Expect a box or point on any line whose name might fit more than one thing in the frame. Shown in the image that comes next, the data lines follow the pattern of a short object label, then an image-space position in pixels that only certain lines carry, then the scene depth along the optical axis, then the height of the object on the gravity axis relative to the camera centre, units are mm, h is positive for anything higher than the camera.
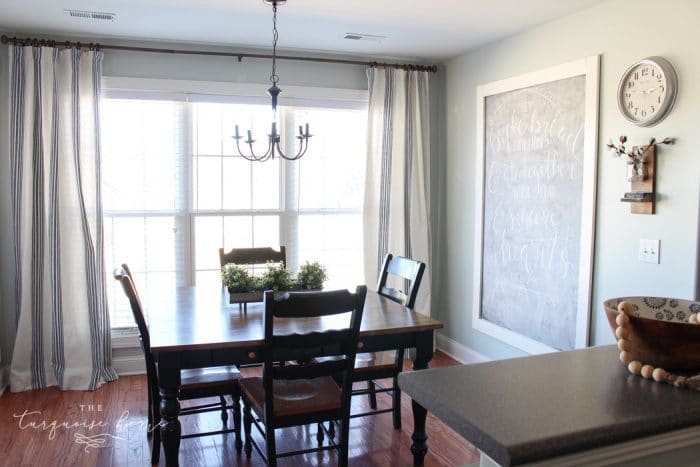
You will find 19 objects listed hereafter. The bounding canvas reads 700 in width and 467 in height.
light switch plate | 2926 -220
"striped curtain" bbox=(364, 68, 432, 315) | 4680 +262
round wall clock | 2812 +571
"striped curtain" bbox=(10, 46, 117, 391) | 3922 -116
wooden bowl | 1328 -311
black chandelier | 3102 +409
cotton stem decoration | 2941 +233
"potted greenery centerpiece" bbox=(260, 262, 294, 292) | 3164 -416
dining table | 2482 -590
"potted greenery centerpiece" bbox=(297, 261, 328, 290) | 3258 -413
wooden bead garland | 1321 -377
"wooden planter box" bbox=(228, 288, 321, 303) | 3047 -493
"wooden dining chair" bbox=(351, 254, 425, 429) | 3068 -853
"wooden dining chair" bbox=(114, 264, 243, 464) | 2684 -897
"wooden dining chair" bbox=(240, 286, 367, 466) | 2400 -690
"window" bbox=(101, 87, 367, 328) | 4285 +87
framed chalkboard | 3398 -7
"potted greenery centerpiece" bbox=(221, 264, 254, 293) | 3064 -408
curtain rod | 3875 +1064
